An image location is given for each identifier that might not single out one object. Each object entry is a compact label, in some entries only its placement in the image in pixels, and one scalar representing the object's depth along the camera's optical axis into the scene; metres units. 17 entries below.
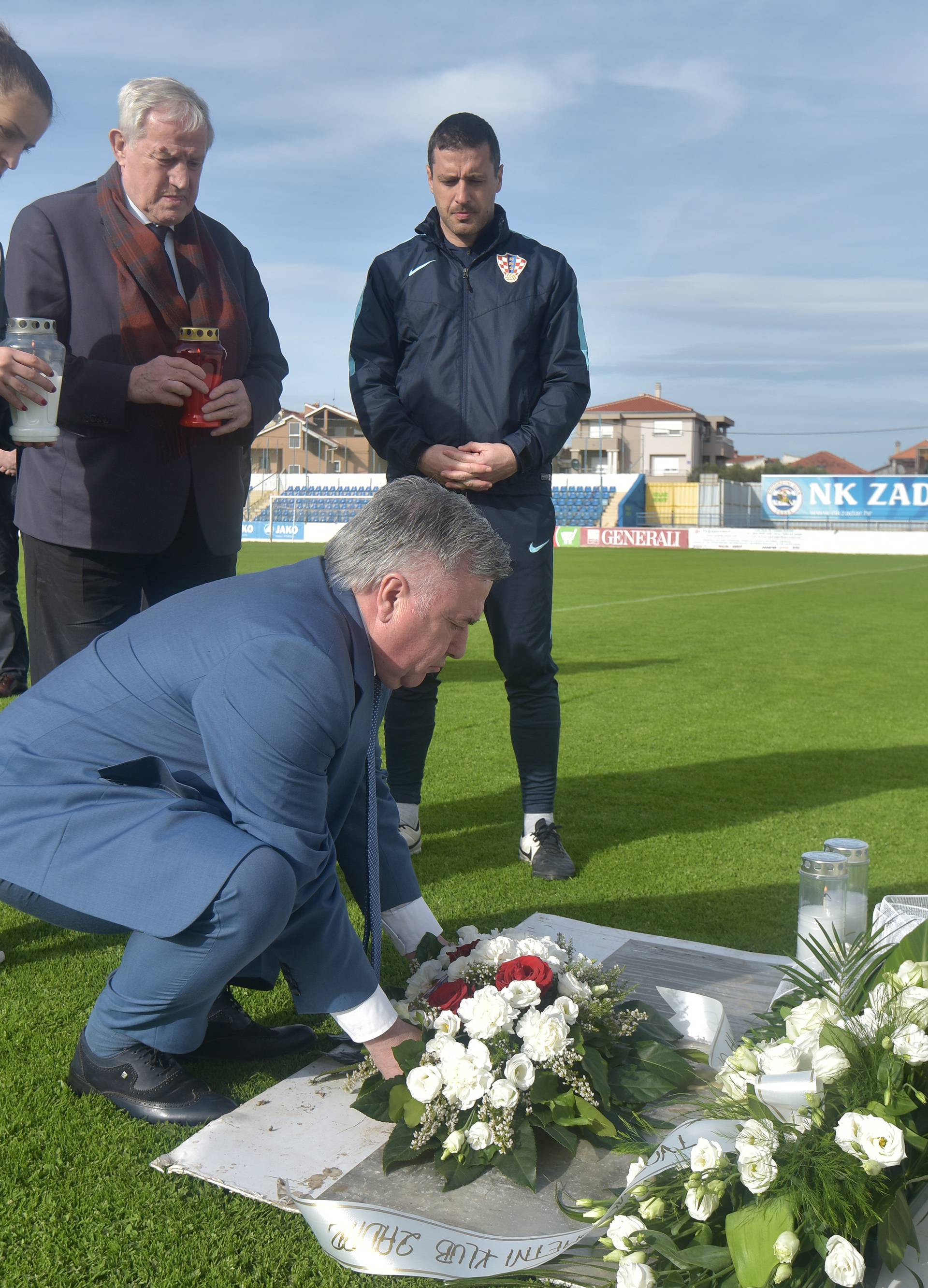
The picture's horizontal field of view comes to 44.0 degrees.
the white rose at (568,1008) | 2.31
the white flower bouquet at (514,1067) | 2.17
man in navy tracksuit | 4.09
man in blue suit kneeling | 2.18
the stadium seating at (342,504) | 52.78
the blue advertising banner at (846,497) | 49.75
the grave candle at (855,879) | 3.04
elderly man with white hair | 3.16
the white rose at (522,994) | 2.31
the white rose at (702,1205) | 1.66
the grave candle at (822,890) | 2.98
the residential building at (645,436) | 85.31
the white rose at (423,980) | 2.60
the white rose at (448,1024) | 2.30
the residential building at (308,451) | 64.69
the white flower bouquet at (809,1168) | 1.57
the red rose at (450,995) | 2.38
